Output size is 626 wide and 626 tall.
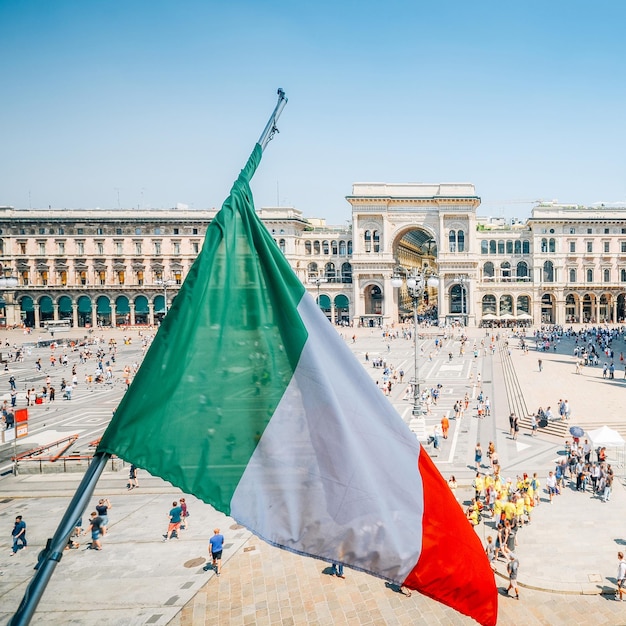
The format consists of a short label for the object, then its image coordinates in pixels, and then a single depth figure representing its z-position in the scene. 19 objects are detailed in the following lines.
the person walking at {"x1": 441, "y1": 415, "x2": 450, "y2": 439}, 21.20
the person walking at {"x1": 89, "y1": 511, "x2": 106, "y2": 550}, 12.02
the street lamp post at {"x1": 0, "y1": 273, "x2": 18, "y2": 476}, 22.94
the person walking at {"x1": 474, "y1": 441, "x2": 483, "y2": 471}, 17.53
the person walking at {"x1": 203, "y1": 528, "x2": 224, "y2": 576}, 10.72
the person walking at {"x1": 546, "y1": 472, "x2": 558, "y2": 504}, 14.96
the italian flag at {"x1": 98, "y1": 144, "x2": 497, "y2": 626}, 2.87
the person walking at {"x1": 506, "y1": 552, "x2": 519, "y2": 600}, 9.96
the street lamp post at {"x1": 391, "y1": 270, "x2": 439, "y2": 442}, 20.28
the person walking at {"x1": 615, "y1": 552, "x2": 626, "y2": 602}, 9.93
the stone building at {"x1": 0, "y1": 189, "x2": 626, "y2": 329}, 72.50
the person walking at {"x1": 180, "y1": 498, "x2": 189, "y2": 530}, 13.20
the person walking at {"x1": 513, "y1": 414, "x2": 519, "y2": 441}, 21.17
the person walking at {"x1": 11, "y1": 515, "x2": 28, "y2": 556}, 11.88
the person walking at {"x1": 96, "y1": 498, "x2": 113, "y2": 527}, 12.61
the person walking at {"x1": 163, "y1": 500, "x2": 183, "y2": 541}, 12.52
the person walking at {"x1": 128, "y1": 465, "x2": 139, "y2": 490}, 16.28
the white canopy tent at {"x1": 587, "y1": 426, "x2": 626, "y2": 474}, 16.58
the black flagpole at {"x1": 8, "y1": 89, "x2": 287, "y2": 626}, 2.25
